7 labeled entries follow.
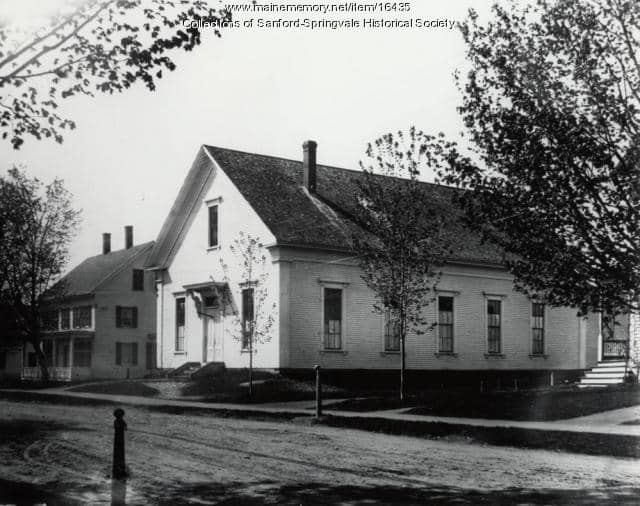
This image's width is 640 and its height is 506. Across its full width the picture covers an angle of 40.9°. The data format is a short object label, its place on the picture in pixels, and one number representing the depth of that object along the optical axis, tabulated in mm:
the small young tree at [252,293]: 26578
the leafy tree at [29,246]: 38281
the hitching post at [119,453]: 9367
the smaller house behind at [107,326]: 48094
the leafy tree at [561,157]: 11875
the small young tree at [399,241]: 21219
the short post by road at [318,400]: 17562
